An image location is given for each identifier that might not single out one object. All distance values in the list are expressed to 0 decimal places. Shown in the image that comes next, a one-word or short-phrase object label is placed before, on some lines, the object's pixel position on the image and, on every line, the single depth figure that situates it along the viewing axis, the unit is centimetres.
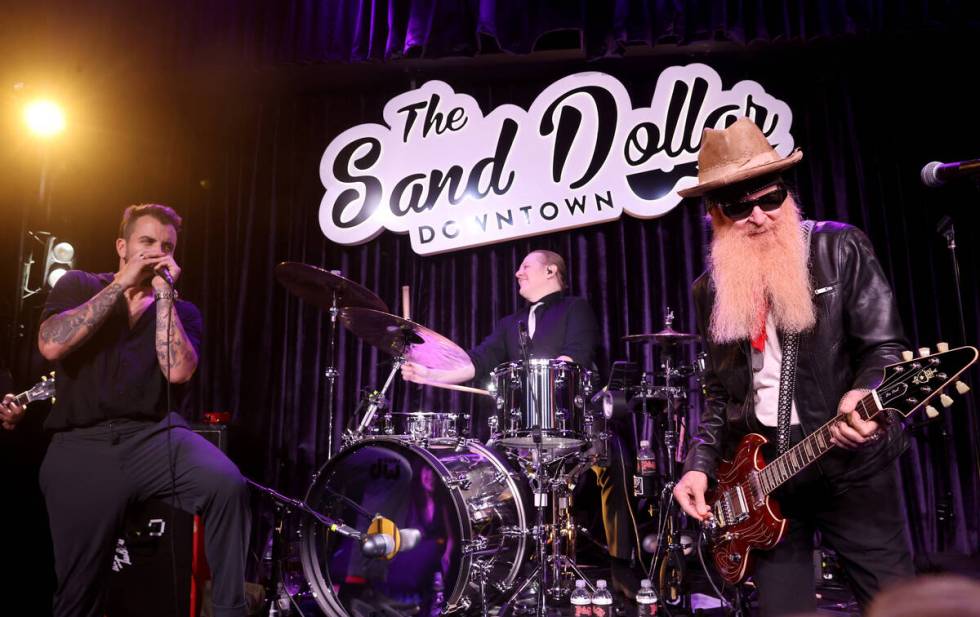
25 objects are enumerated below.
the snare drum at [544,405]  438
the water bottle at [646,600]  434
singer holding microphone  321
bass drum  411
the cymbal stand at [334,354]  471
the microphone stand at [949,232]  405
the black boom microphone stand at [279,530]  412
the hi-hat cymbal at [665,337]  481
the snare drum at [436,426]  451
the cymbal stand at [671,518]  446
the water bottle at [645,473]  472
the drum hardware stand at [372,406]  477
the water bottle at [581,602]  423
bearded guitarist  213
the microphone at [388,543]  416
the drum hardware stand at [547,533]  417
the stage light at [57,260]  527
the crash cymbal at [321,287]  455
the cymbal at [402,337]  443
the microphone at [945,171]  270
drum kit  418
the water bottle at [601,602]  426
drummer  504
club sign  629
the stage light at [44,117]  586
